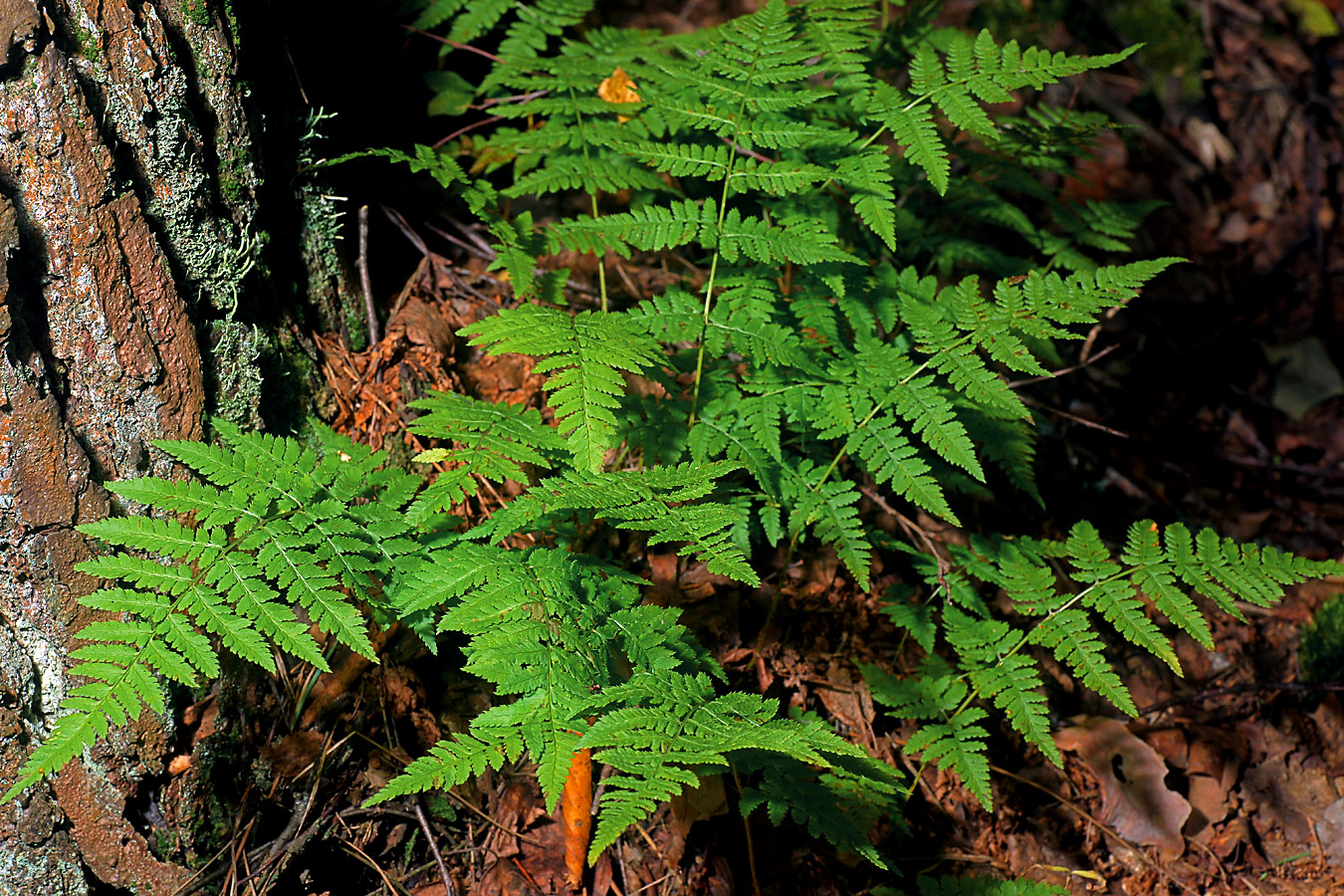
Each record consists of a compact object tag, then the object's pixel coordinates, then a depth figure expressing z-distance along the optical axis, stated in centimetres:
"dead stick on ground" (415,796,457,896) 241
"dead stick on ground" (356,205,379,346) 287
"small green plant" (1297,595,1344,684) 344
